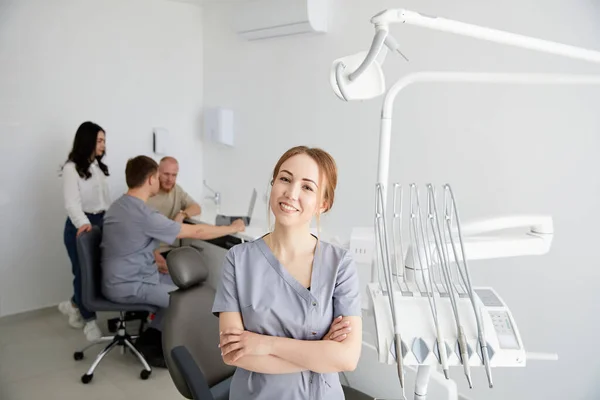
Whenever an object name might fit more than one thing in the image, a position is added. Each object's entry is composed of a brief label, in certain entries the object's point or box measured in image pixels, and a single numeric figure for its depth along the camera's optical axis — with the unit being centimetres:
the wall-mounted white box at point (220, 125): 404
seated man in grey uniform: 275
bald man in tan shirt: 359
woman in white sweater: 320
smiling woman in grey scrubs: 121
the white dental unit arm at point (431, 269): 121
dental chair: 181
